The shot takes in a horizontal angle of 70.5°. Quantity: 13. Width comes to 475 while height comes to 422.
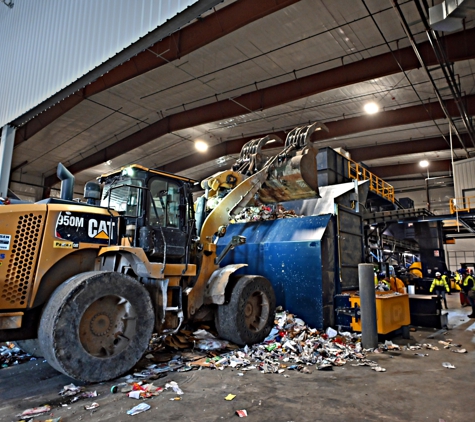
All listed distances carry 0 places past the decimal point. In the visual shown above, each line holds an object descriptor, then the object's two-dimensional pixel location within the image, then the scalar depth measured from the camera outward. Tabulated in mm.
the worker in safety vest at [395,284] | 9627
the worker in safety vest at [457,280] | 19334
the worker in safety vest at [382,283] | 8156
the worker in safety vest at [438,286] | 11492
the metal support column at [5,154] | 10609
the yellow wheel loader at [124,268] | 3686
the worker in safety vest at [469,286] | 9961
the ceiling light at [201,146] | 16641
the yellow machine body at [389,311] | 5961
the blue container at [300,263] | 6781
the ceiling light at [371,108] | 13119
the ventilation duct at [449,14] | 6215
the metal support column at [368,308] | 5684
